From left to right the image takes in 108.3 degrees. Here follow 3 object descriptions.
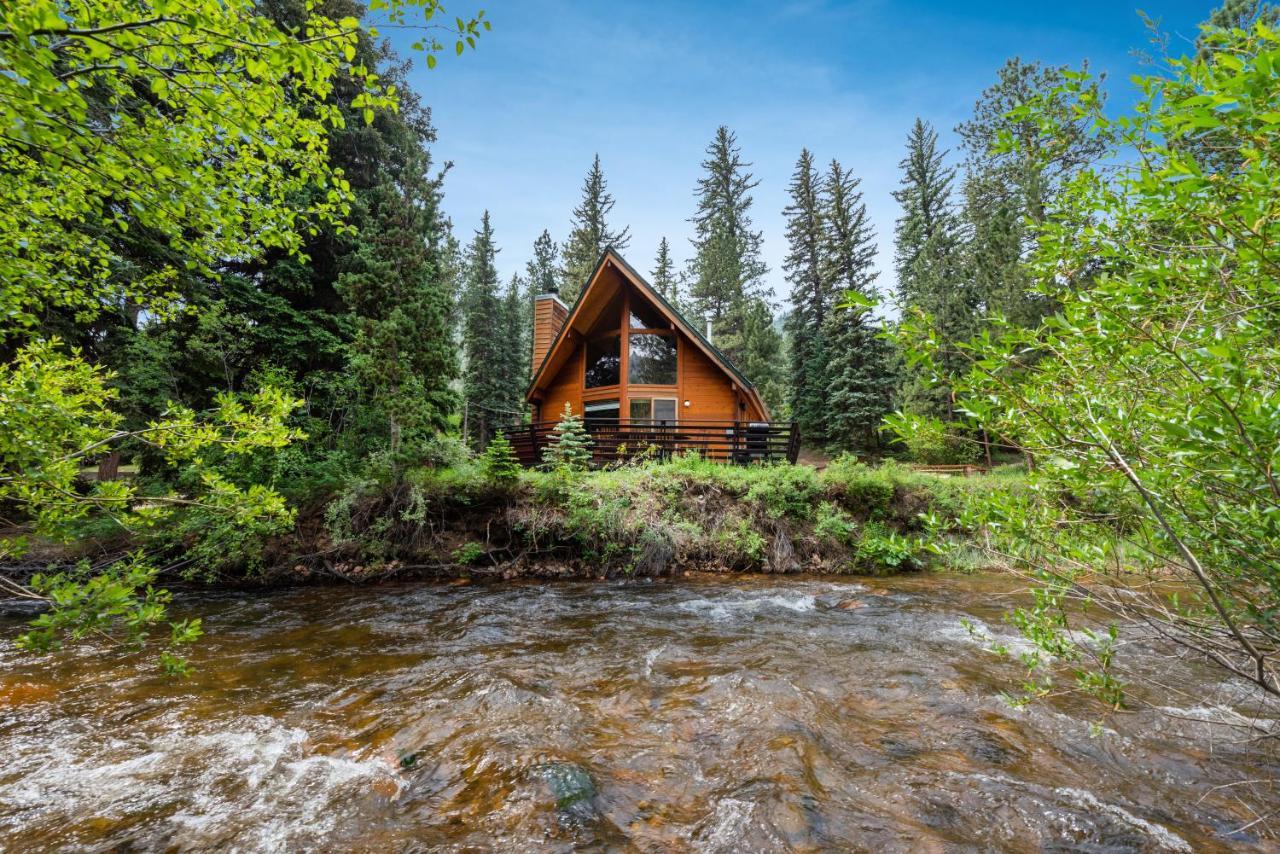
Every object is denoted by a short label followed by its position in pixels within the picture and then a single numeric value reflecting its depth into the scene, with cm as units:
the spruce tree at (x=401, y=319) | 1044
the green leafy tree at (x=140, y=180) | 224
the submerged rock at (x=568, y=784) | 270
